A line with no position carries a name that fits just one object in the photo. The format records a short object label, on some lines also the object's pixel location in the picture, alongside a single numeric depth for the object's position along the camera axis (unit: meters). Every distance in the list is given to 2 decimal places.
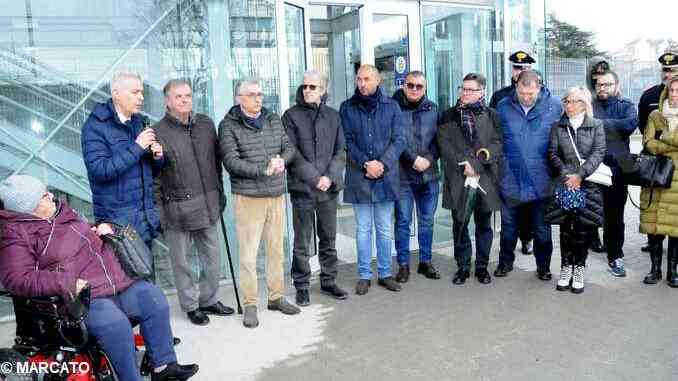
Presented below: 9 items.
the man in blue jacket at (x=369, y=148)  5.02
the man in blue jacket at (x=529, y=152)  5.11
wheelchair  2.90
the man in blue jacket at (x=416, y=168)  5.29
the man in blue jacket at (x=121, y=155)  3.77
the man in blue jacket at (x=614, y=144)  5.44
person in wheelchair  2.97
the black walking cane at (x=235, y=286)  4.66
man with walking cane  4.24
